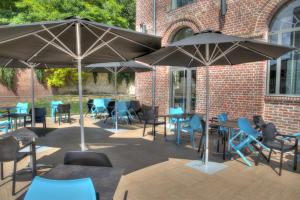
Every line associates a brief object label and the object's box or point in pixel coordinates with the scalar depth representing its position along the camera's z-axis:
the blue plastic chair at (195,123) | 5.03
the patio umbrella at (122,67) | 7.11
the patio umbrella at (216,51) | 3.25
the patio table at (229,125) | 4.27
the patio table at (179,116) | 5.79
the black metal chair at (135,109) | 9.33
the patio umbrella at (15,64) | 5.27
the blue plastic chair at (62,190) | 1.47
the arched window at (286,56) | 5.47
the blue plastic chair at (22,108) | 7.55
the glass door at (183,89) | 8.32
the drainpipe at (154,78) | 9.46
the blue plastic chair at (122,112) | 8.16
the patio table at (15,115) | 6.17
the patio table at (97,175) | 1.80
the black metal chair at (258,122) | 4.93
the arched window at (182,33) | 8.36
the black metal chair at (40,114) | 6.46
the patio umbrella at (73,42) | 2.61
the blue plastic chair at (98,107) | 9.36
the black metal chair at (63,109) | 8.18
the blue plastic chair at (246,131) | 4.24
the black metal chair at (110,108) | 8.71
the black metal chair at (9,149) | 3.11
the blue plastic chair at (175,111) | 6.61
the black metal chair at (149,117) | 6.48
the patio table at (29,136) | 3.40
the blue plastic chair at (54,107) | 8.88
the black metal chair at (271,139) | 3.95
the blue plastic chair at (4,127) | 6.22
